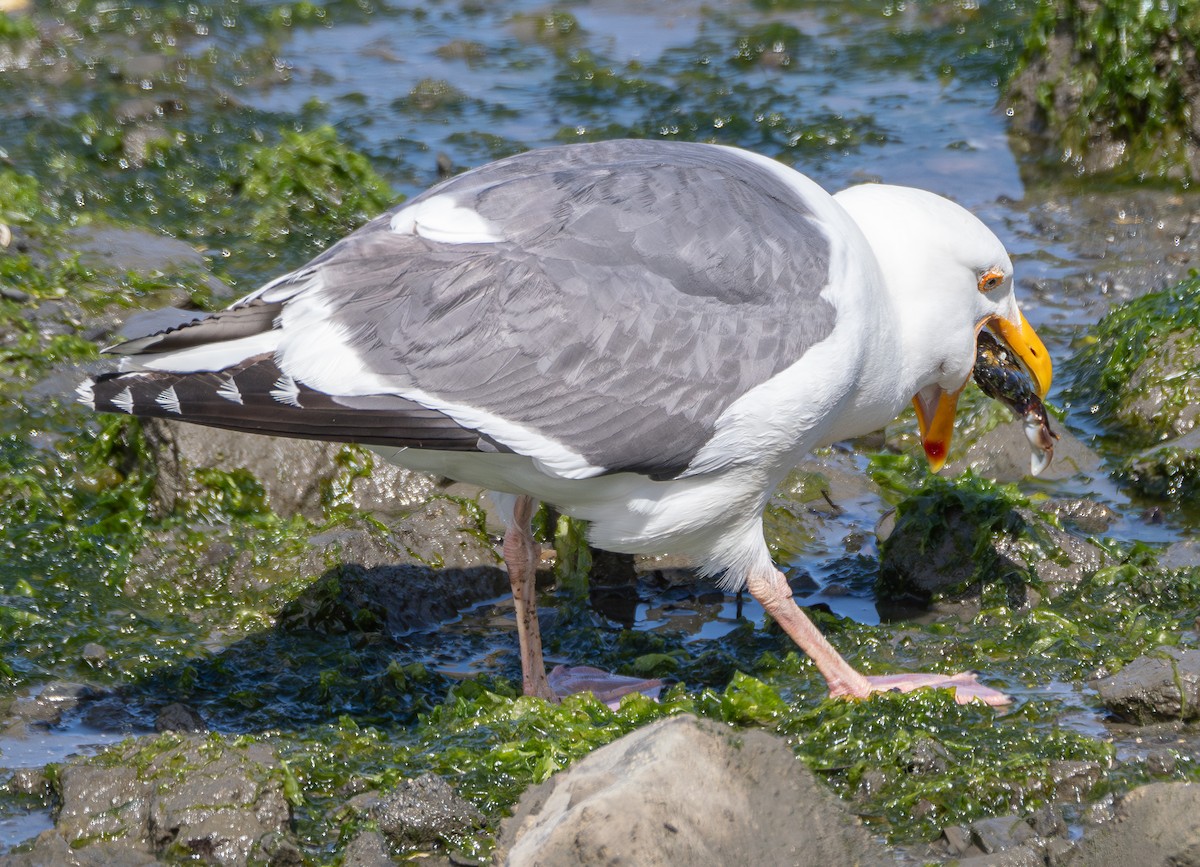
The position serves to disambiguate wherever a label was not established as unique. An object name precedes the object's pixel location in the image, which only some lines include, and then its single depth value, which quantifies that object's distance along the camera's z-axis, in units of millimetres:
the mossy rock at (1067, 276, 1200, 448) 13867
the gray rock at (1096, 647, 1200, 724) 8953
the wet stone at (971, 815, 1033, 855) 7915
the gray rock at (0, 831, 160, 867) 8156
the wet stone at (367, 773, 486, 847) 8281
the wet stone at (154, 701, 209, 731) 9961
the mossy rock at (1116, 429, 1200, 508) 12812
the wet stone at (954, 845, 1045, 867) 7656
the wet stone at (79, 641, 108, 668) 10719
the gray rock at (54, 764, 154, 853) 8344
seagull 9406
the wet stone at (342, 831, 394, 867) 8102
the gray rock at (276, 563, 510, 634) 11336
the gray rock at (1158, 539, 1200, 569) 11555
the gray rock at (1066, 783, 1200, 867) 7000
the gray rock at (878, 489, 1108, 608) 11445
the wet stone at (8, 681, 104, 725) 10055
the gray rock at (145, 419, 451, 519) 12562
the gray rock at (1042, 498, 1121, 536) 12586
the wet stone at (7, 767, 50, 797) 8992
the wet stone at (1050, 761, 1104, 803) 8453
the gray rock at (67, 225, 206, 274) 16094
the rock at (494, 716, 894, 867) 6816
